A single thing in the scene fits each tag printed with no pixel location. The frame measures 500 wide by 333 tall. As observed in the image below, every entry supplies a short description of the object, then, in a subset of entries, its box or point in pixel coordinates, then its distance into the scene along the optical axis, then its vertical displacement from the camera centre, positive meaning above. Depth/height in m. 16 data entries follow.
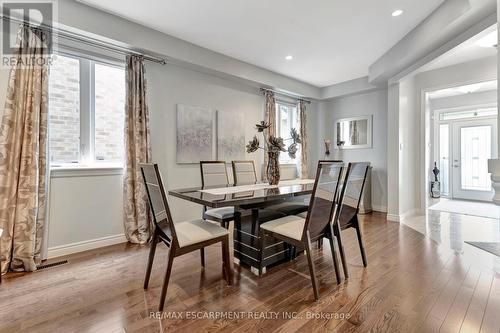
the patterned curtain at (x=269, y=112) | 4.72 +1.03
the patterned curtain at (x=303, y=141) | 5.41 +0.53
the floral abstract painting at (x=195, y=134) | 3.65 +0.49
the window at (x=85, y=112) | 2.77 +0.65
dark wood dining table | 2.18 -0.52
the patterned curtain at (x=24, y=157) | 2.32 +0.09
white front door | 5.78 +0.20
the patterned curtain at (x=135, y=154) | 3.07 +0.15
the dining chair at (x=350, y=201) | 2.19 -0.35
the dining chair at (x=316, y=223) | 1.85 -0.50
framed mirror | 5.24 +0.71
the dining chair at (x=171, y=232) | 1.72 -0.52
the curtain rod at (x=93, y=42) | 2.49 +1.43
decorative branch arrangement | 2.79 +0.16
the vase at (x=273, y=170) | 2.91 -0.06
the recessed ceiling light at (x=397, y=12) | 2.75 +1.72
